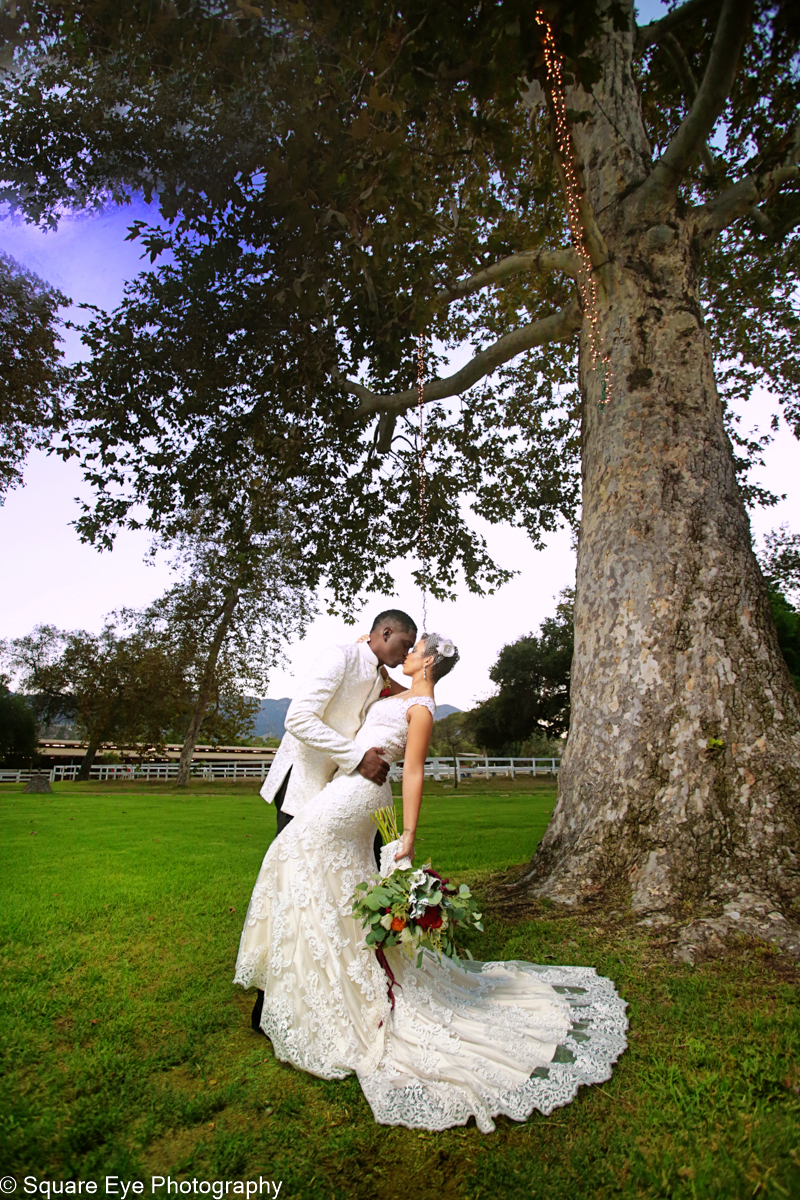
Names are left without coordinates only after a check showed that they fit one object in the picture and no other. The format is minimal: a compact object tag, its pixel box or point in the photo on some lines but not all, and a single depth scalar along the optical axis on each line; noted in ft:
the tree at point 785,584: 58.23
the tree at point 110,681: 98.27
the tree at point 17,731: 115.96
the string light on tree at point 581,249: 23.80
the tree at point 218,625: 94.79
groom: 13.39
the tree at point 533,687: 124.88
